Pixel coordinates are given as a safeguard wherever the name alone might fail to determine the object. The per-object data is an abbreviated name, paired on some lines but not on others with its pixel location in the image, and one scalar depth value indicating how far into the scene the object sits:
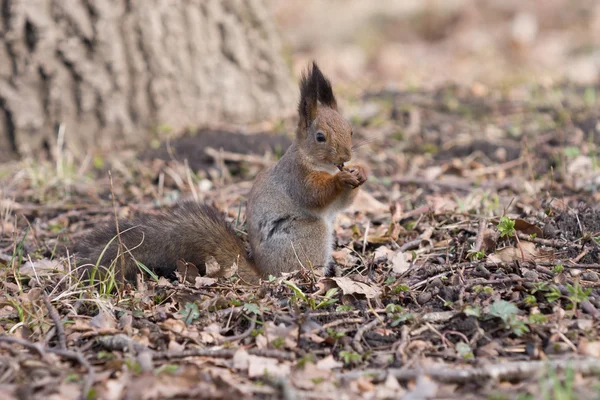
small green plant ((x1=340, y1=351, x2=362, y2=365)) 5.87
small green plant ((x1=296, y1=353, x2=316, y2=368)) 5.65
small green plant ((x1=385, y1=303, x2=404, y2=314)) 6.64
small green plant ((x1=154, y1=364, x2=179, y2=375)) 5.38
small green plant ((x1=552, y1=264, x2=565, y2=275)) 7.00
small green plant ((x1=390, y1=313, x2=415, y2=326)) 6.41
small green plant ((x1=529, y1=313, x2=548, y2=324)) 6.09
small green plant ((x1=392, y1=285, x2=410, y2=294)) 7.02
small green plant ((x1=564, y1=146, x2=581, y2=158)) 11.41
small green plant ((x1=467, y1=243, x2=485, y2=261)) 7.65
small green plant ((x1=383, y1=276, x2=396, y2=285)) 7.41
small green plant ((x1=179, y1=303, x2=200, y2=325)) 6.66
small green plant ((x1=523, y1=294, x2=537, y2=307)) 6.46
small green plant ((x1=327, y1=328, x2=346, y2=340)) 6.22
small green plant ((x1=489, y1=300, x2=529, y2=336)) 6.06
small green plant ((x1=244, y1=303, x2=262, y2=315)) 6.59
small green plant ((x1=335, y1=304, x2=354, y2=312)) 6.78
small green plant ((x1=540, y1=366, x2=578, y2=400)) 4.55
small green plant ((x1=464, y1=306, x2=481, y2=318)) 6.27
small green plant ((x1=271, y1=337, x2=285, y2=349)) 6.05
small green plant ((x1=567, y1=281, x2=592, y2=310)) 6.29
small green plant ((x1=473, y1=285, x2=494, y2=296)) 6.75
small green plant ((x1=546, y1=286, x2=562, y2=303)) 6.43
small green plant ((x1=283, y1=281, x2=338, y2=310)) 6.86
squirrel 7.87
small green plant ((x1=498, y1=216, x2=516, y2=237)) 7.62
